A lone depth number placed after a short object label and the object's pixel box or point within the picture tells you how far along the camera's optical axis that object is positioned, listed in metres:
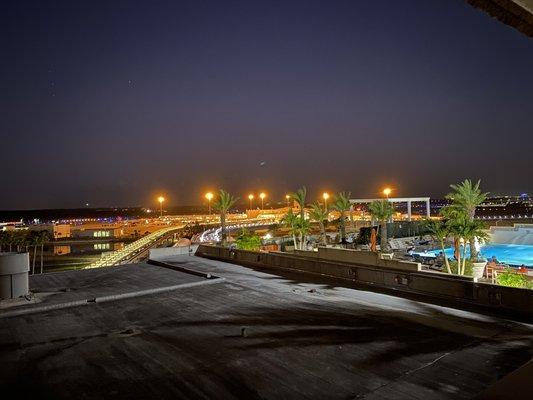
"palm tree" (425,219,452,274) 20.20
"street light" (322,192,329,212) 33.27
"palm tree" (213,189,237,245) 32.02
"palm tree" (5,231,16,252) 30.72
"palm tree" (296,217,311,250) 27.08
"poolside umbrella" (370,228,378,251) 24.03
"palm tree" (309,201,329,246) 30.25
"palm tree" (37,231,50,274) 35.42
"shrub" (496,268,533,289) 14.12
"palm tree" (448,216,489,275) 19.48
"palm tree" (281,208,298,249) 27.56
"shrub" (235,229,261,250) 25.08
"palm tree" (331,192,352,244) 34.34
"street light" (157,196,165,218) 36.31
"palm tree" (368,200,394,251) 28.69
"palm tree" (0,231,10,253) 29.97
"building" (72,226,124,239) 89.88
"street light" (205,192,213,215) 26.96
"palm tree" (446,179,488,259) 25.17
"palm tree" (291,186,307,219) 35.66
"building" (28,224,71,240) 86.66
